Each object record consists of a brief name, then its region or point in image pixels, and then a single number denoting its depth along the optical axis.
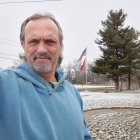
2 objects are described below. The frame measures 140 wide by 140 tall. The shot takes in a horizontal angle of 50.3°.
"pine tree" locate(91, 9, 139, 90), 19.90
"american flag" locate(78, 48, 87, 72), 14.48
